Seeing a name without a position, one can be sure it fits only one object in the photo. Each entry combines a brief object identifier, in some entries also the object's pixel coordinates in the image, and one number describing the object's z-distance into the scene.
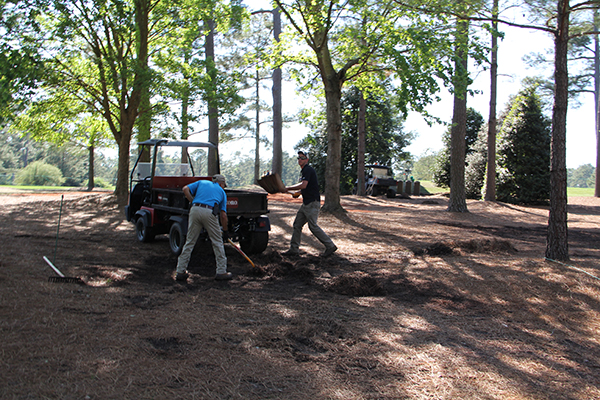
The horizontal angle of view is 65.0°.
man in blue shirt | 7.18
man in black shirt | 9.18
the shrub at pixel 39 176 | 48.34
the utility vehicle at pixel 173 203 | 8.78
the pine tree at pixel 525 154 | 22.59
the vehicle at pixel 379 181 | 27.61
